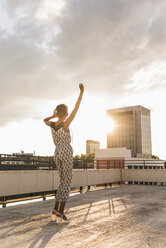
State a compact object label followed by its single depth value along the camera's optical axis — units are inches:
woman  152.3
